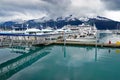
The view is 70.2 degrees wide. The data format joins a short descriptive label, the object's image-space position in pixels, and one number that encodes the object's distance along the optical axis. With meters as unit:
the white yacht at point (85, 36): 22.25
